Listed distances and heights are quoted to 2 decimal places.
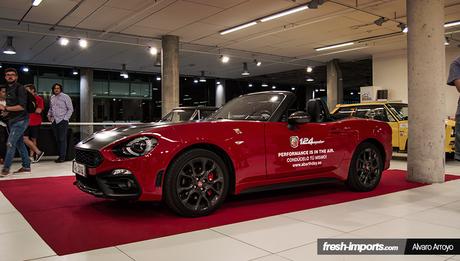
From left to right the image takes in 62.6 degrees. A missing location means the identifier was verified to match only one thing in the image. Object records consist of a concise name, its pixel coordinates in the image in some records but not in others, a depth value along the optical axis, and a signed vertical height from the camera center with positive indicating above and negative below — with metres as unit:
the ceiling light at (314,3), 7.88 +2.50
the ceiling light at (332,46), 13.01 +2.72
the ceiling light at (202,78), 23.44 +2.90
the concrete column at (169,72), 11.85 +1.67
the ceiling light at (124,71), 18.88 +2.80
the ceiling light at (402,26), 10.38 +2.62
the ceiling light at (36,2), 7.91 +2.63
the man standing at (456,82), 3.15 +0.33
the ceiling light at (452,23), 10.18 +2.63
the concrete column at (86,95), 19.73 +1.65
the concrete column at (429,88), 5.29 +0.46
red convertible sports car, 3.07 -0.28
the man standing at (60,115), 8.14 +0.25
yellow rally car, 8.17 +0.16
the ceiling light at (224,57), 14.87 +2.62
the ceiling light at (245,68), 17.60 +2.63
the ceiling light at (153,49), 13.49 +2.72
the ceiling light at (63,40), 11.64 +2.67
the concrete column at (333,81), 17.02 +1.88
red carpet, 2.76 -0.80
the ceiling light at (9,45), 11.87 +2.63
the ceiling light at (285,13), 8.57 +2.63
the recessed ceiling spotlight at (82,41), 11.73 +2.63
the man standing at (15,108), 5.55 +0.28
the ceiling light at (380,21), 9.75 +2.60
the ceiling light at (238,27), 10.10 +2.68
